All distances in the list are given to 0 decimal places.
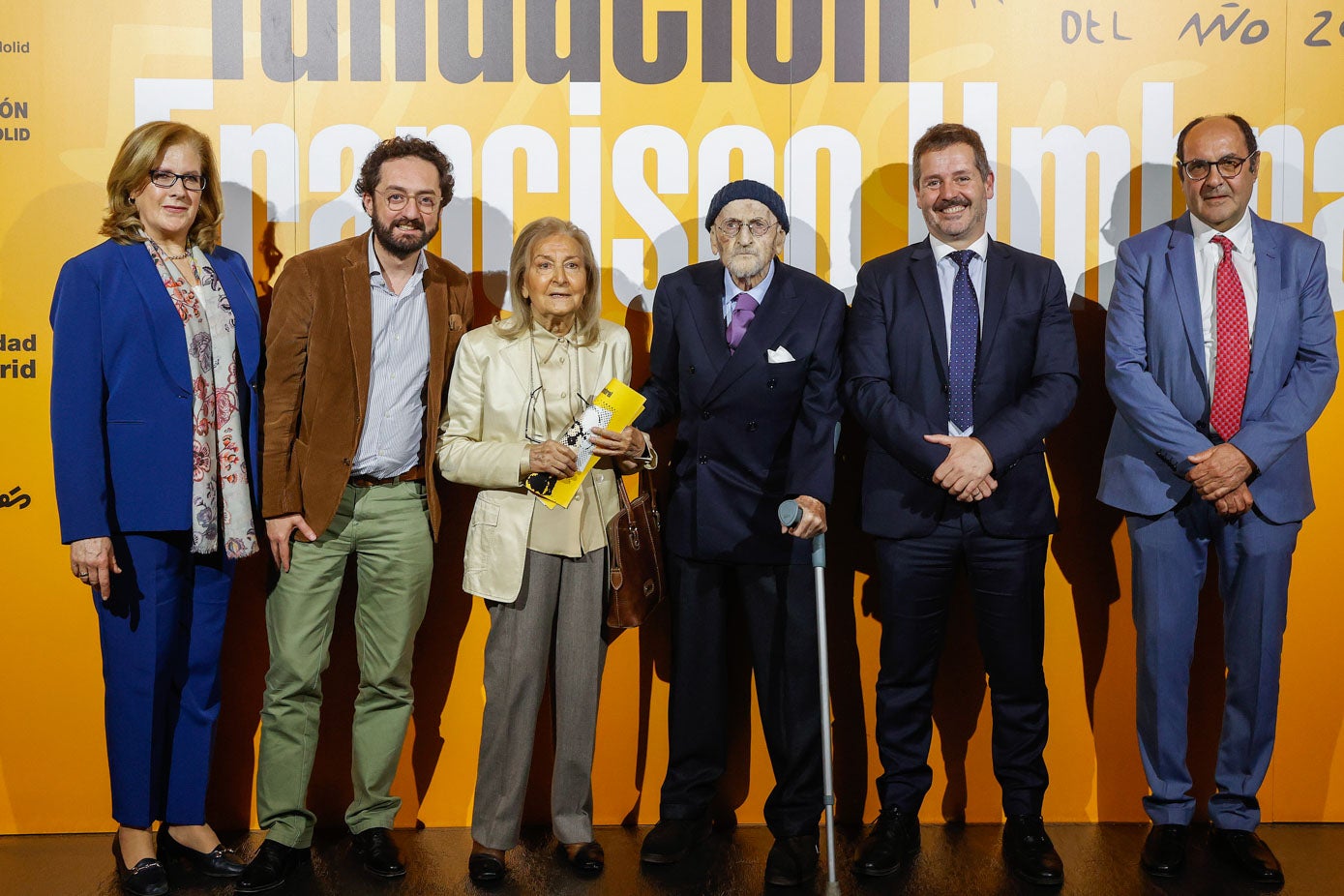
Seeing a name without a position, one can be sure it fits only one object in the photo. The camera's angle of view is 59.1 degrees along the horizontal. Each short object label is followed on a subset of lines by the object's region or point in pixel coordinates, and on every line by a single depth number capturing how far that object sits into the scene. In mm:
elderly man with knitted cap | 3658
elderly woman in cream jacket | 3611
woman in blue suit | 3520
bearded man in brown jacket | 3633
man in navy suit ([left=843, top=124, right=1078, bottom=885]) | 3668
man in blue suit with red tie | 3711
